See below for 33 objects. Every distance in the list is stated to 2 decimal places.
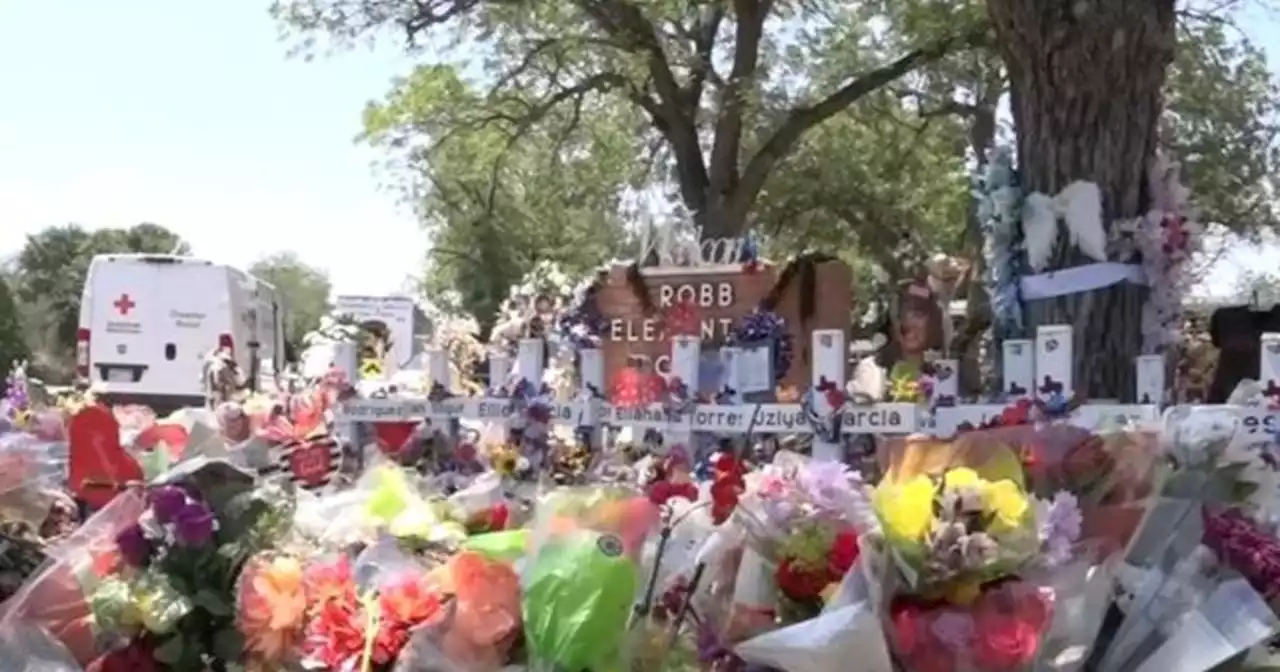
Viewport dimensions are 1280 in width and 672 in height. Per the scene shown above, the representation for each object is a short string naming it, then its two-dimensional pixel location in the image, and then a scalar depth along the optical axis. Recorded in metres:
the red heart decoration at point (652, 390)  7.16
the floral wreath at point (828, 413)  6.50
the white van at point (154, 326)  16.67
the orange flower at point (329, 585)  3.02
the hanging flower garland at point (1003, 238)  7.05
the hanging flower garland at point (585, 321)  7.84
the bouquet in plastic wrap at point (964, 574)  2.49
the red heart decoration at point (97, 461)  3.80
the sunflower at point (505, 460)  6.68
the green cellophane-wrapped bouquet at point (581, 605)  2.76
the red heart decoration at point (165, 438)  4.54
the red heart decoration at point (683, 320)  7.63
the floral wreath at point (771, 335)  7.14
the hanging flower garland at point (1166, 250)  6.84
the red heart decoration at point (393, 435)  7.59
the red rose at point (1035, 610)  2.51
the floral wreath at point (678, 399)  6.95
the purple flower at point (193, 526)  3.12
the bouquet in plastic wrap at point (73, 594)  3.21
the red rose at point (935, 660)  2.51
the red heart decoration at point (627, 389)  7.27
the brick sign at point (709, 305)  7.38
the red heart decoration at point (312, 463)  4.61
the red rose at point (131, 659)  3.15
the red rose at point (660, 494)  3.57
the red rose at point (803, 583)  2.66
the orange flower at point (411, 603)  2.93
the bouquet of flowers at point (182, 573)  3.12
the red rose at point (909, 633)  2.51
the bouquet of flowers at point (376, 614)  2.87
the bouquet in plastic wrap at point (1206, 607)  2.57
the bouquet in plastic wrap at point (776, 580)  2.52
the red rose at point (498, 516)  3.65
